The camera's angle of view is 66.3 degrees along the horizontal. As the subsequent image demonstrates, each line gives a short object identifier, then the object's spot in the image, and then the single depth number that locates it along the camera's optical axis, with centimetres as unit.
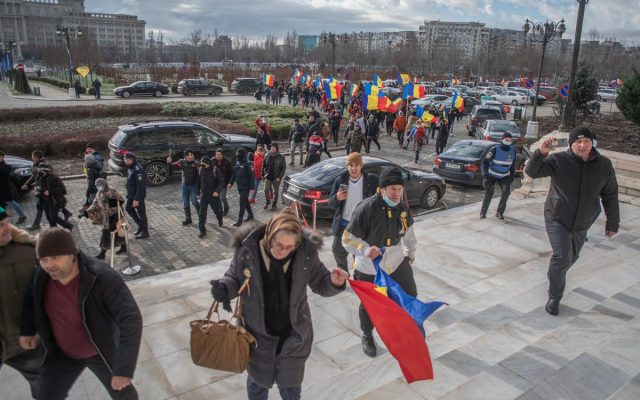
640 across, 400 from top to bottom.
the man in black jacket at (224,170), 1067
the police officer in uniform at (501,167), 1002
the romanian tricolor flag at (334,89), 2731
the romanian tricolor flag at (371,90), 2266
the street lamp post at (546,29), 2658
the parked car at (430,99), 3708
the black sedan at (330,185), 1055
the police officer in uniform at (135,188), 929
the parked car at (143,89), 4062
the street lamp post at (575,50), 1460
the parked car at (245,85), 4800
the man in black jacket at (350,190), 648
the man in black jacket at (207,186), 992
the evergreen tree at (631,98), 2200
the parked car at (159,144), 1336
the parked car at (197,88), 4453
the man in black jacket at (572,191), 530
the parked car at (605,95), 4992
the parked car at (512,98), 4609
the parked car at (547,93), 5291
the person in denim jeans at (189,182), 1021
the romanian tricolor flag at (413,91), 2594
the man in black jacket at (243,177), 1057
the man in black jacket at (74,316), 306
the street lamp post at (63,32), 3817
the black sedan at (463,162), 1409
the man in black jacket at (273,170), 1159
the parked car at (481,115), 2630
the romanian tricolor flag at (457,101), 2441
